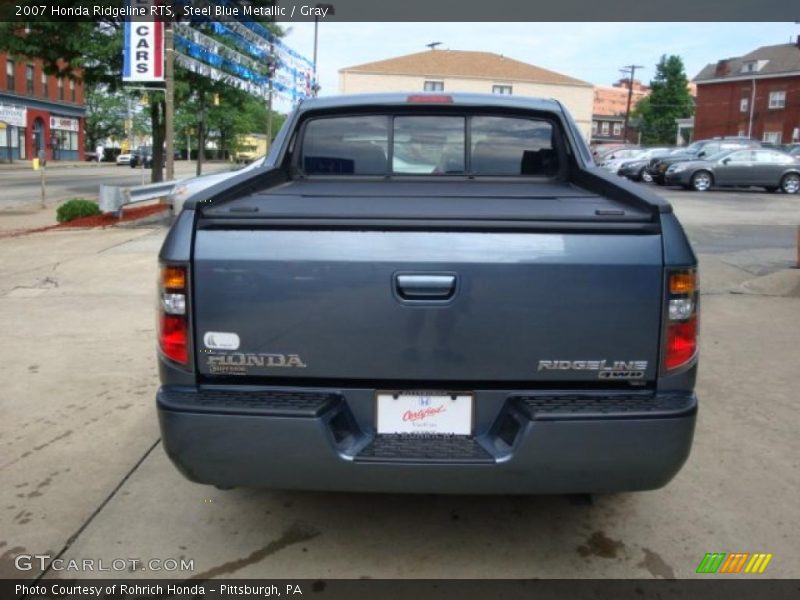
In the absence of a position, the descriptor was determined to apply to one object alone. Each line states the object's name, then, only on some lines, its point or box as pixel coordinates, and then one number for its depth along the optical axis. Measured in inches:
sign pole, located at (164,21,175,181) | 635.5
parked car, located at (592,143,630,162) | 1492.9
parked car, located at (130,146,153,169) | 2270.3
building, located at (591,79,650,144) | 4626.0
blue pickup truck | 104.4
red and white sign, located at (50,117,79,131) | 2349.9
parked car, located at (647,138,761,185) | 1078.4
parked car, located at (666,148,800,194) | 982.4
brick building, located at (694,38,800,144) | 2292.1
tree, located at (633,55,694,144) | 3336.6
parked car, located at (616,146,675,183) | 1168.2
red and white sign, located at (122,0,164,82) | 636.1
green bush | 608.7
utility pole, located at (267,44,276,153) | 988.6
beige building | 2400.3
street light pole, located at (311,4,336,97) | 1269.8
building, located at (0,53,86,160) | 2097.7
